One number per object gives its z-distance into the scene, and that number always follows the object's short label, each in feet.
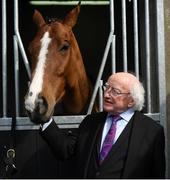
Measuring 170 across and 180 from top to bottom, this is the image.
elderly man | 9.72
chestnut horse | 10.48
